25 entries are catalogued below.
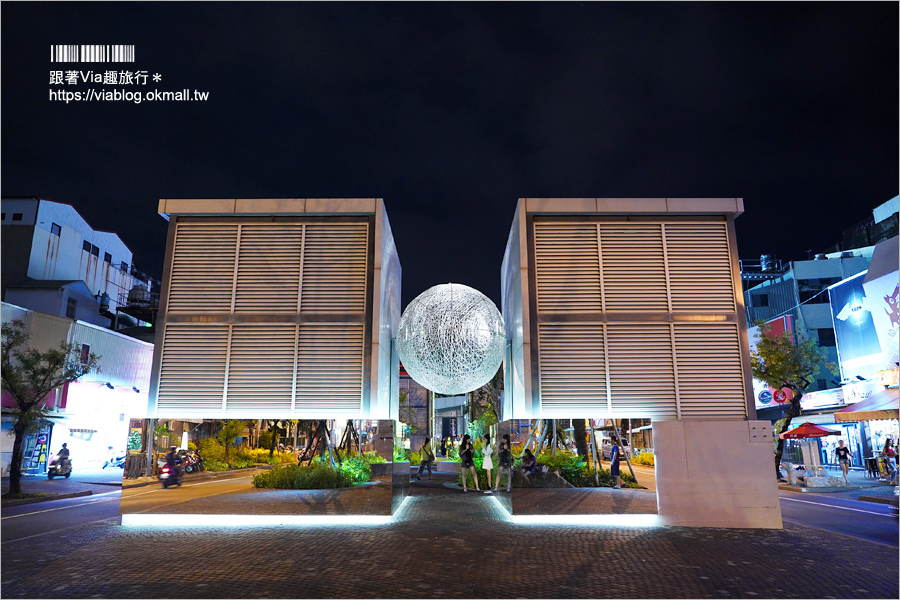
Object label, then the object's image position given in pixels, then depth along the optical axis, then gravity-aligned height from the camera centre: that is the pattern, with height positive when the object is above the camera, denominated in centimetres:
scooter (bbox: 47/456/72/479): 2366 -187
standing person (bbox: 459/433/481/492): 1609 -95
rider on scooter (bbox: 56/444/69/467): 2392 -136
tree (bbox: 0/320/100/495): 1770 +133
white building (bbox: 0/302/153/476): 2764 +163
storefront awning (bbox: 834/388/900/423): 1842 +46
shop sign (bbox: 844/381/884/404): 2592 +145
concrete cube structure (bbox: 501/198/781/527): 1178 +235
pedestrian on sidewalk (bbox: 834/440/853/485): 2167 -142
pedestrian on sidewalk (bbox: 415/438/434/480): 2286 -135
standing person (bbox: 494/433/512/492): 1134 -69
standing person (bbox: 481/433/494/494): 1469 -91
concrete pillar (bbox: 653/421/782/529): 1049 -99
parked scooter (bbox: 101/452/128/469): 3240 -220
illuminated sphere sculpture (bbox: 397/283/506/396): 1228 +184
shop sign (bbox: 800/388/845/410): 2950 +123
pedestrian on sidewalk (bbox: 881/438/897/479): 2026 -152
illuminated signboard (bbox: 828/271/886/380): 2683 +443
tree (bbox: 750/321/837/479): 2430 +248
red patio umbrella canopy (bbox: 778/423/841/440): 2172 -41
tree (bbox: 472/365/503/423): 3100 +150
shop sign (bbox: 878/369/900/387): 2391 +187
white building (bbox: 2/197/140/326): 3506 +1087
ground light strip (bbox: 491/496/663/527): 1071 -186
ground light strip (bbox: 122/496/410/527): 1068 -184
